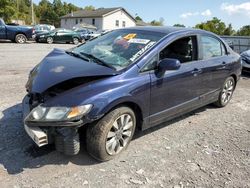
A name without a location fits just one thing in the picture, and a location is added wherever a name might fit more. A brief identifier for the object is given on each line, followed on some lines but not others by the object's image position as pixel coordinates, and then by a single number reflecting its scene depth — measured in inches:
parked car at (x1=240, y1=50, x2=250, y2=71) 257.2
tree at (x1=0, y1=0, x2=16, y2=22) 931.7
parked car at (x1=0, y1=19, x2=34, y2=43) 492.2
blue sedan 86.9
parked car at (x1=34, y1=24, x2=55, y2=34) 692.7
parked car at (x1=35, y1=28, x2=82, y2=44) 595.4
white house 1449.6
